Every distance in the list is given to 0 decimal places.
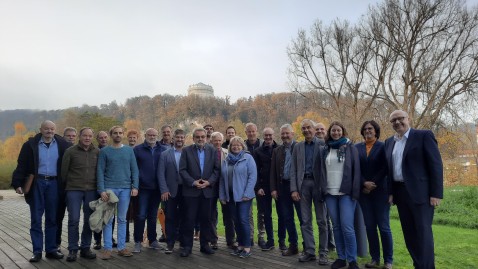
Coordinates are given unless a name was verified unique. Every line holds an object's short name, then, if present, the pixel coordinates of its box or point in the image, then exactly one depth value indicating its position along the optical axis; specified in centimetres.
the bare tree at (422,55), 2220
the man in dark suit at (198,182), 611
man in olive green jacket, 585
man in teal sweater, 595
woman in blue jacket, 602
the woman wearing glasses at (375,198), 522
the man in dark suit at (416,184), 448
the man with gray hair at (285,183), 607
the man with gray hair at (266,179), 646
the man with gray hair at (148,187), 646
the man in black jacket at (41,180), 581
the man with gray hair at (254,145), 680
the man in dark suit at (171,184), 635
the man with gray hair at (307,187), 562
